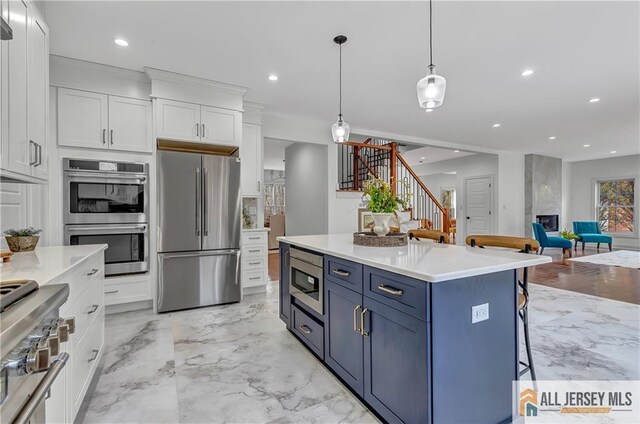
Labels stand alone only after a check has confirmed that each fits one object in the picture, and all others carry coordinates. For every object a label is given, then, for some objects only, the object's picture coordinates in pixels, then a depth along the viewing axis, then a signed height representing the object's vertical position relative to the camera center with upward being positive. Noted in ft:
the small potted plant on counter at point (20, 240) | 6.56 -0.63
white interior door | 27.81 +0.45
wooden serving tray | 7.25 -0.73
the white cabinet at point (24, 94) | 4.99 +2.18
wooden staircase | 20.33 +3.03
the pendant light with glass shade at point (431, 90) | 6.39 +2.58
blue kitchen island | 4.38 -1.98
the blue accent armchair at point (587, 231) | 26.63 -2.02
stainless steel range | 2.46 -1.28
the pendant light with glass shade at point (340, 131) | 9.71 +2.56
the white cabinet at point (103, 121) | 10.28 +3.19
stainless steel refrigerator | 11.20 -0.74
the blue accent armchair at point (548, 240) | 22.86 -2.37
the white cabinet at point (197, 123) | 11.27 +3.43
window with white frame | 29.48 +0.45
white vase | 7.56 -0.32
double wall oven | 10.25 +0.06
